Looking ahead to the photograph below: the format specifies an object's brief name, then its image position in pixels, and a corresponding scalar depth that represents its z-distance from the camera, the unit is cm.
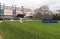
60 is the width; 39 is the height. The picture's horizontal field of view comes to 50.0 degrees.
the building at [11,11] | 3451
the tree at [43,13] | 3399
